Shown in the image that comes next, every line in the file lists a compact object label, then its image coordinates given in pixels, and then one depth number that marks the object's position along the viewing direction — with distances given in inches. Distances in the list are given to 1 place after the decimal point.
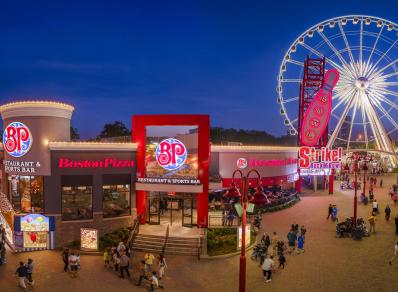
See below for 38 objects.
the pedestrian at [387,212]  1181.0
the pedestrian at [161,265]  748.6
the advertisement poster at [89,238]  906.7
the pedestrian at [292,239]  899.3
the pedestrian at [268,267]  722.2
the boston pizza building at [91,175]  971.9
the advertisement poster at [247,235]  886.9
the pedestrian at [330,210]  1212.6
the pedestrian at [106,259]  816.3
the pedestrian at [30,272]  720.5
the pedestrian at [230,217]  1070.7
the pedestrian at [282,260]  789.2
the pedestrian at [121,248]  823.9
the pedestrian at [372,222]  1045.3
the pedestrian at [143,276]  714.9
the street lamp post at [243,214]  591.0
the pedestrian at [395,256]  812.7
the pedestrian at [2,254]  854.5
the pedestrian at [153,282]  690.8
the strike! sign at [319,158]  1702.8
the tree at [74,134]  3794.3
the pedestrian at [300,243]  898.1
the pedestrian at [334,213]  1196.8
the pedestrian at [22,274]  706.8
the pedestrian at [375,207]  1240.8
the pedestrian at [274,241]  926.6
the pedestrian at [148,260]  754.1
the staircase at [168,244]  906.7
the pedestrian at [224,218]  1062.9
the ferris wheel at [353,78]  1889.8
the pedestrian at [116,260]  786.2
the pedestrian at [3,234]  950.1
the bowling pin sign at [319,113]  1673.2
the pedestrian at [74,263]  768.9
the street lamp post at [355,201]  1036.4
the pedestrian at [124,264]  760.3
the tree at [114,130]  4049.2
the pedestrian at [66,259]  800.9
